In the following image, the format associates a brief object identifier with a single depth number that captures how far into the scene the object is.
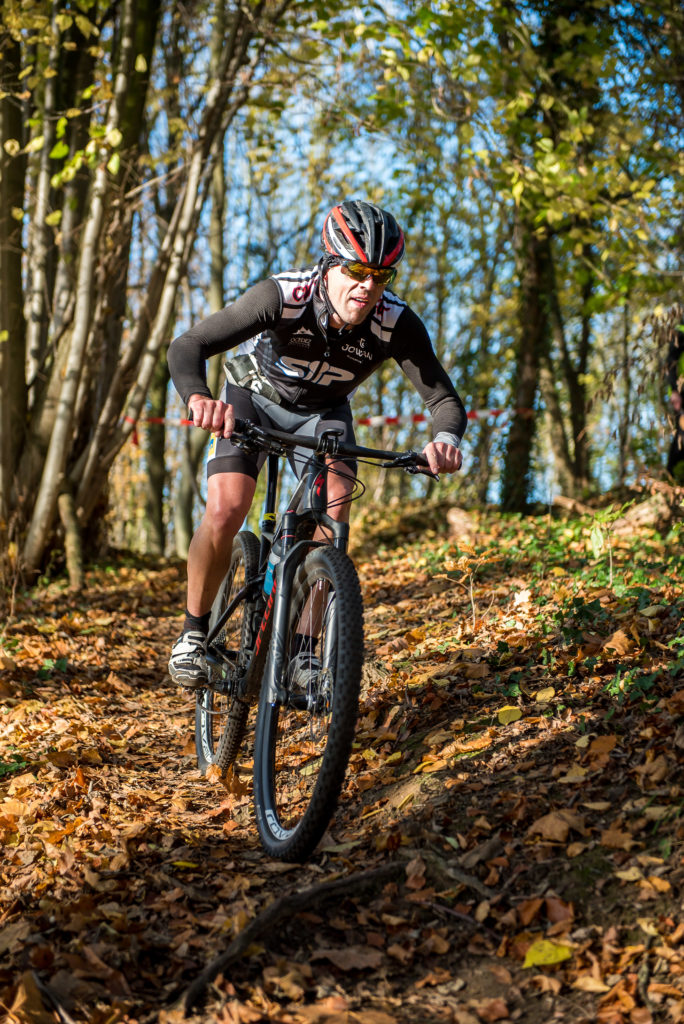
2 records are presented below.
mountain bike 3.10
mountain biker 3.61
